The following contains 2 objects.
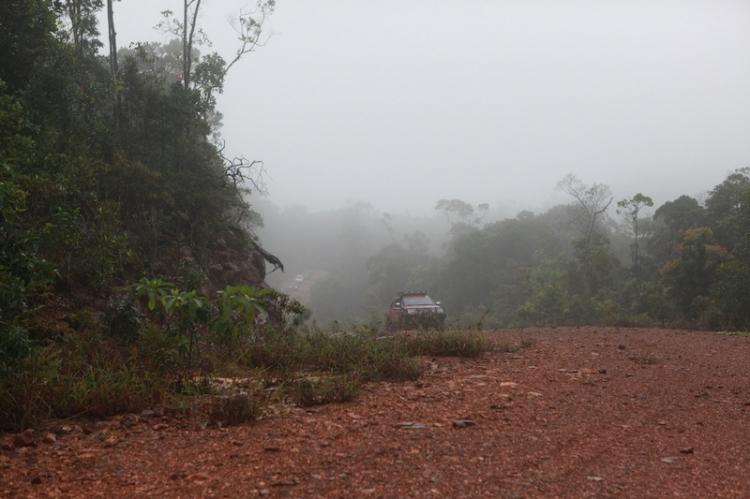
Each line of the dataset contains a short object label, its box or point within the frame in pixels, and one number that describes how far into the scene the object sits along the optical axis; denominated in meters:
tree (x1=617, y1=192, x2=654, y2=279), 25.59
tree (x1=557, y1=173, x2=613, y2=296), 26.00
